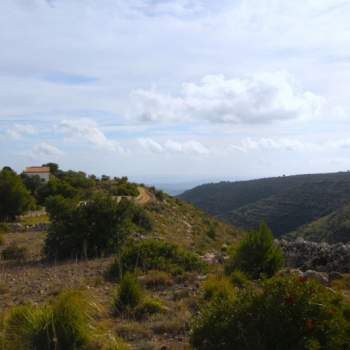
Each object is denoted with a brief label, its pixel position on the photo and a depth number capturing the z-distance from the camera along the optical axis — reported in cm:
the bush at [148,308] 737
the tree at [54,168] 5594
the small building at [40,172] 4719
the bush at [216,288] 744
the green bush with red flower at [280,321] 435
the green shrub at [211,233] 2858
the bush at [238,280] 891
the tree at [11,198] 2920
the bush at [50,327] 531
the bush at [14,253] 1486
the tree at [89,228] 1506
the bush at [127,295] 759
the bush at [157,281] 972
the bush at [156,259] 1111
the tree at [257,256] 1069
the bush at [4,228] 2352
